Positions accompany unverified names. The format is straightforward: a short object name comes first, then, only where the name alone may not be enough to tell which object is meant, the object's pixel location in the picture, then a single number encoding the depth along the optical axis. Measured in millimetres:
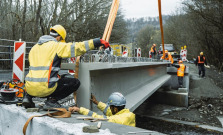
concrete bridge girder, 3902
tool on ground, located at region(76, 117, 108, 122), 2655
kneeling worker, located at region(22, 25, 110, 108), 3055
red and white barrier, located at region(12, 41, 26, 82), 5758
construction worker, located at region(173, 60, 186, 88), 16453
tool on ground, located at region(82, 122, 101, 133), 1993
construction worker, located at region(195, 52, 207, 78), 19416
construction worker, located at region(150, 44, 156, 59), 16359
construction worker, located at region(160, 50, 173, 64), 18375
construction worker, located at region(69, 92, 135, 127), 2995
